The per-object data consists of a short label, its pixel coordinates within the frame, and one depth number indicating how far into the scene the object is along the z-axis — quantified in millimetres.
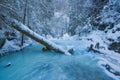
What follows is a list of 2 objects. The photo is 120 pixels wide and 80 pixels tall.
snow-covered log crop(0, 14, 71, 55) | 5746
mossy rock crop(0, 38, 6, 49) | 6270
